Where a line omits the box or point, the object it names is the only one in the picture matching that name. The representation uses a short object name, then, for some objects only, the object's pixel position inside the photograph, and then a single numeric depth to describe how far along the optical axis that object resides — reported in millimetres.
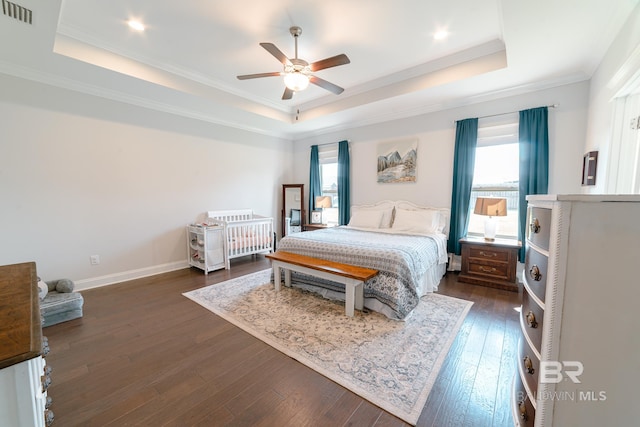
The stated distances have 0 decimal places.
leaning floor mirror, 5992
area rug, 1733
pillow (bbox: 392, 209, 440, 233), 3933
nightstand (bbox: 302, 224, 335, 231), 5289
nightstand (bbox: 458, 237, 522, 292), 3373
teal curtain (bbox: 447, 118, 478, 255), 3820
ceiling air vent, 1966
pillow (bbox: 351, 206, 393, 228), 4465
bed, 2652
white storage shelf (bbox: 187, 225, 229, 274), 4129
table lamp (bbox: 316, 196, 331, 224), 5367
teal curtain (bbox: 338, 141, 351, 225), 5227
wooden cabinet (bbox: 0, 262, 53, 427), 633
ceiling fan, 2416
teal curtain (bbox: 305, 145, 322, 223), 5805
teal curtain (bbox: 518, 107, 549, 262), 3295
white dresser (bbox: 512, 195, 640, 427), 943
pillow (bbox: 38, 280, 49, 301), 2580
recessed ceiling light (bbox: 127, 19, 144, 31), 2520
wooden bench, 2619
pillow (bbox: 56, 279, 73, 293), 2844
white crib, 4473
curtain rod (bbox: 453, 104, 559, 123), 3261
